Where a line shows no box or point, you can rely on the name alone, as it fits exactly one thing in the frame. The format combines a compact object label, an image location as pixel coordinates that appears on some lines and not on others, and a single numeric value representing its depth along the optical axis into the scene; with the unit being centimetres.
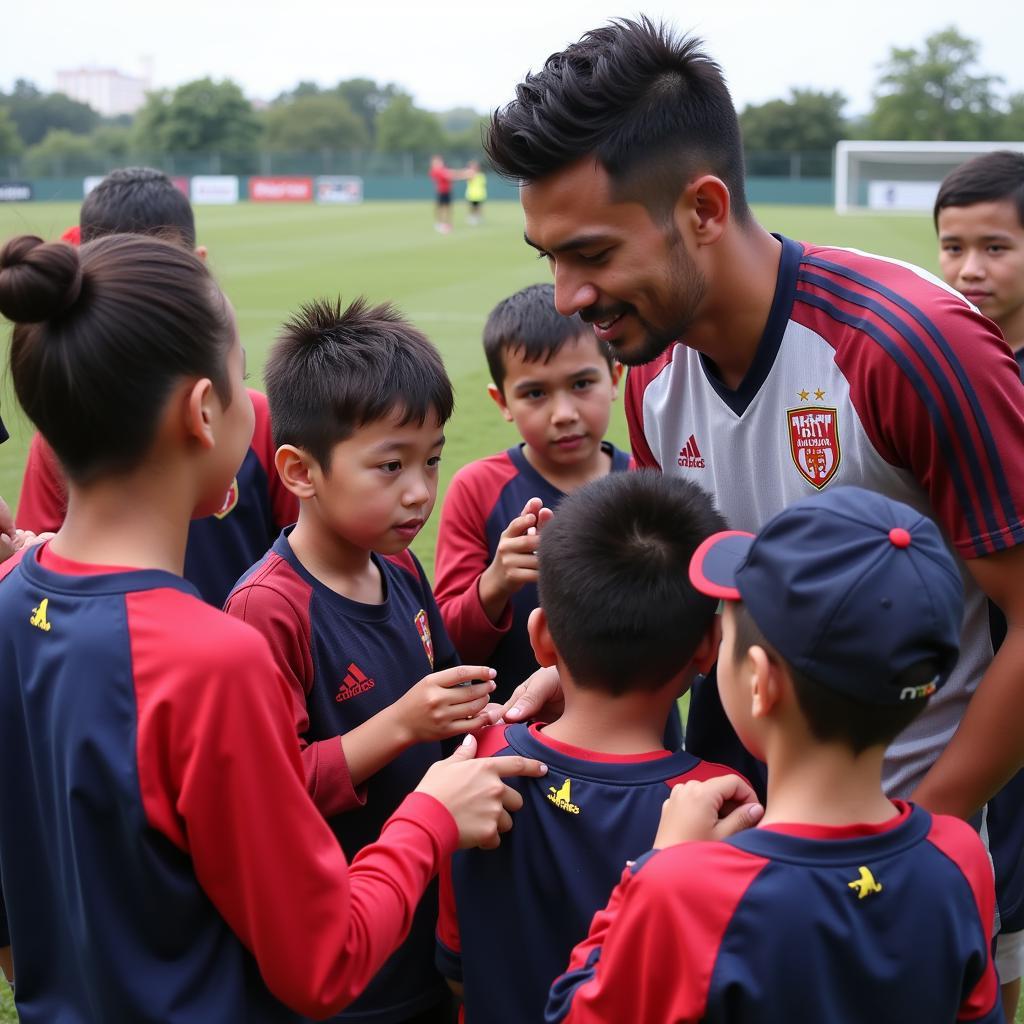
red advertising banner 4950
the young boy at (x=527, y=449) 338
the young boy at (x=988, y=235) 400
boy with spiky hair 242
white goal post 4306
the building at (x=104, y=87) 16875
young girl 165
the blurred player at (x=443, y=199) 3073
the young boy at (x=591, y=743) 203
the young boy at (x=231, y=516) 351
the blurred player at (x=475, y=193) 3450
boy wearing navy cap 160
